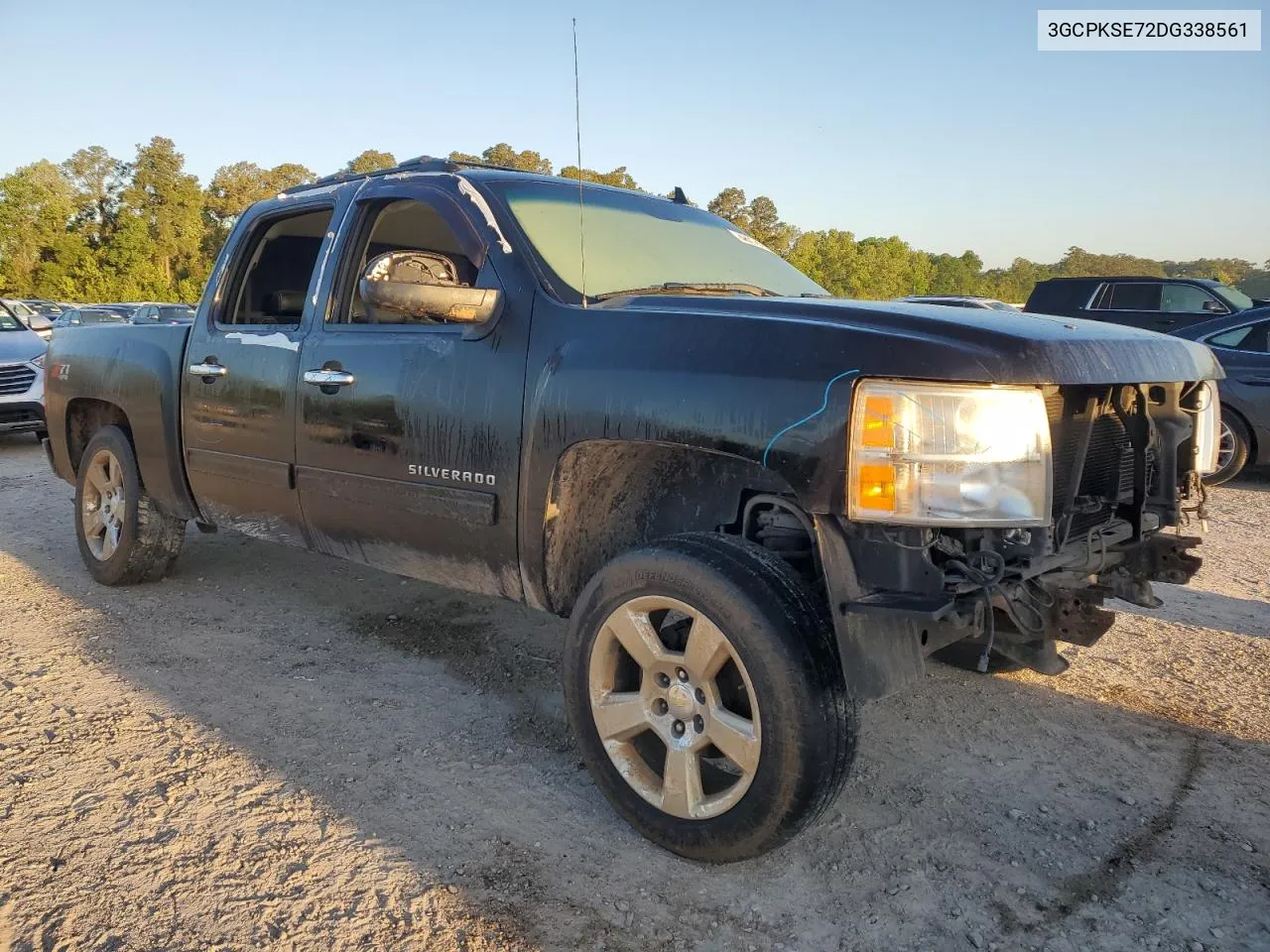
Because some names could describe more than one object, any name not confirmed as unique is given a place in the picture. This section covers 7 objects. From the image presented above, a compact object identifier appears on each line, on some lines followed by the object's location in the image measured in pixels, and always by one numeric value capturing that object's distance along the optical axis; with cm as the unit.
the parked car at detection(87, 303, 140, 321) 2103
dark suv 1226
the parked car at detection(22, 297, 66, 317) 2665
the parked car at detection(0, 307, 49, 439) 1025
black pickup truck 219
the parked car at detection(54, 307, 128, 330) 1988
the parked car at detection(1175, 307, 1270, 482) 792
